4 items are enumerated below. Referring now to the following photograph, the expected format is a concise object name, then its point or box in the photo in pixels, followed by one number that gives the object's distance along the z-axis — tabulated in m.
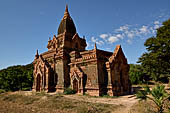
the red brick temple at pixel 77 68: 17.56
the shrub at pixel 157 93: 8.73
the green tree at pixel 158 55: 21.84
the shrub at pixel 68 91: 18.84
